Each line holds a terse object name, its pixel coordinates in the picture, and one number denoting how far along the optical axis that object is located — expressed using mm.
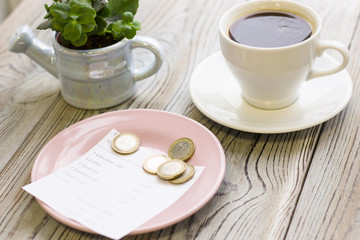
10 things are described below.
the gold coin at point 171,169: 802
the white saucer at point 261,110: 909
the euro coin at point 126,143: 873
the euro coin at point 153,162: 831
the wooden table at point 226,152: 757
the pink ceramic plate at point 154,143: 759
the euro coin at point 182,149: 852
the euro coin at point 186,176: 797
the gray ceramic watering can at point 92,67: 939
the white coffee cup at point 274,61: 859
